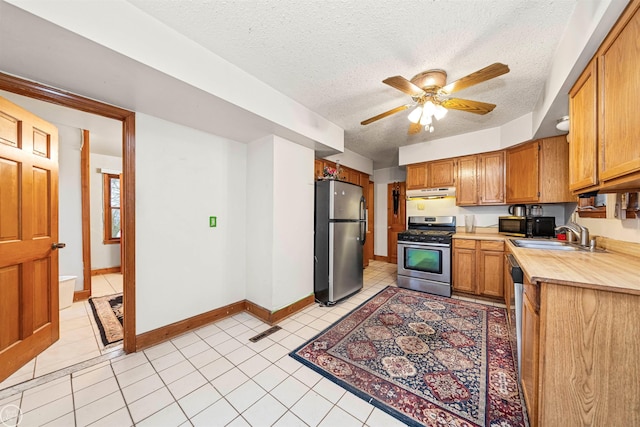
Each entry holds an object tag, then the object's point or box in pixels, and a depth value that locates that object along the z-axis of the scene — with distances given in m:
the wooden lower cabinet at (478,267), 3.09
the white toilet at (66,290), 2.77
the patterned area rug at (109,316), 2.24
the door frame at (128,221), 1.99
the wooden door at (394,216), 5.48
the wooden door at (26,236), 1.63
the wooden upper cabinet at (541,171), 2.74
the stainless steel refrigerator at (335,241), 3.05
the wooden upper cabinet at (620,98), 1.02
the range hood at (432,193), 3.77
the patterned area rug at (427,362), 1.42
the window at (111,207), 4.53
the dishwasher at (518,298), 1.46
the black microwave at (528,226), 3.03
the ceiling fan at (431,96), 1.77
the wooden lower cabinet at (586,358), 0.98
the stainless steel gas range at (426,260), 3.37
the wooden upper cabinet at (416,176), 4.10
